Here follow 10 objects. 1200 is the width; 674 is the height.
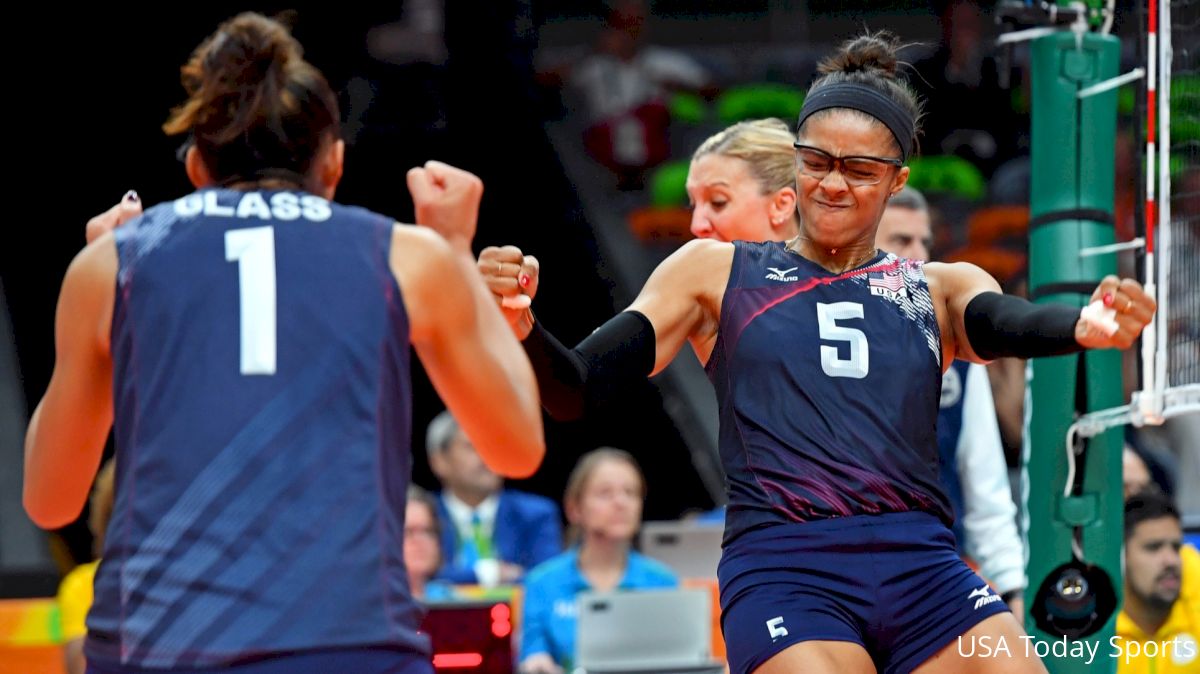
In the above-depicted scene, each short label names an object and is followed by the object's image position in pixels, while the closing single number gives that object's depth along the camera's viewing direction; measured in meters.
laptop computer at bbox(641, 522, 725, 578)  15.72
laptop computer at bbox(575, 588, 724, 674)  12.29
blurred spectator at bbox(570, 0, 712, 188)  26.12
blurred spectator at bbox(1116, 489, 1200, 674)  10.94
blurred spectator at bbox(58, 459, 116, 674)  10.68
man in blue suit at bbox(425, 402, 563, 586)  17.28
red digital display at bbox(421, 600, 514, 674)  12.60
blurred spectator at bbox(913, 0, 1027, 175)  25.56
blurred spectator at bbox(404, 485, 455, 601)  14.35
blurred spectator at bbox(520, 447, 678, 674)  13.87
